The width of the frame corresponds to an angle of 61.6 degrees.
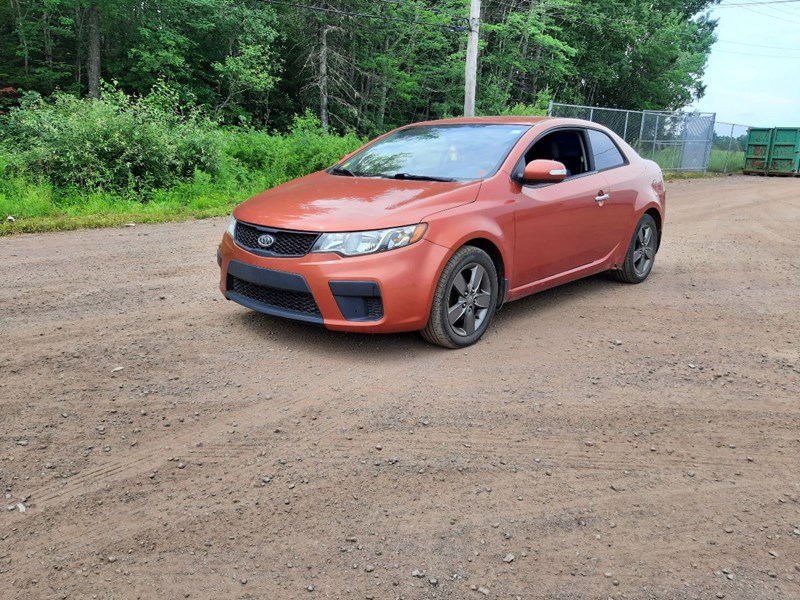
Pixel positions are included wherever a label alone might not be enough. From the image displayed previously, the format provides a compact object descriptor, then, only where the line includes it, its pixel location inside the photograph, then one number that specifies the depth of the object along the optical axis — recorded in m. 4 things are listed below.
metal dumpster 27.12
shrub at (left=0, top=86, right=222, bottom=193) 11.51
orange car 4.37
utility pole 19.61
